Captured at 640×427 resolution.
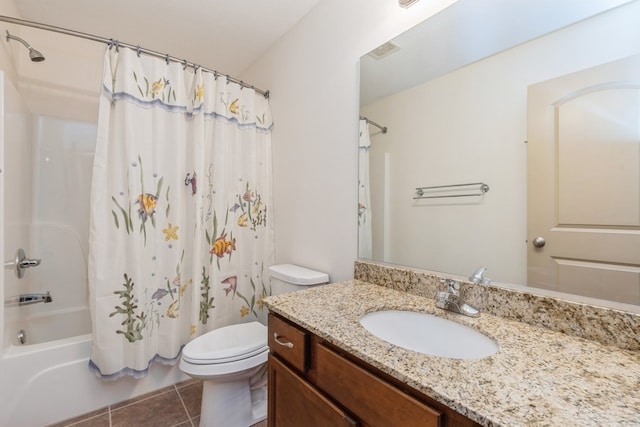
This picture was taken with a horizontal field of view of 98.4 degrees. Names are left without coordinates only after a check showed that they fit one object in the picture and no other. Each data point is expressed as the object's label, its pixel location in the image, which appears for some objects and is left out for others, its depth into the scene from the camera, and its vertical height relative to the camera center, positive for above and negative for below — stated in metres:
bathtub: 1.37 -0.90
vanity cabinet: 0.60 -0.47
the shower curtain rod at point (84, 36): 1.37 +0.96
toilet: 1.33 -0.73
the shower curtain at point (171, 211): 1.51 +0.03
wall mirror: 0.77 +0.26
